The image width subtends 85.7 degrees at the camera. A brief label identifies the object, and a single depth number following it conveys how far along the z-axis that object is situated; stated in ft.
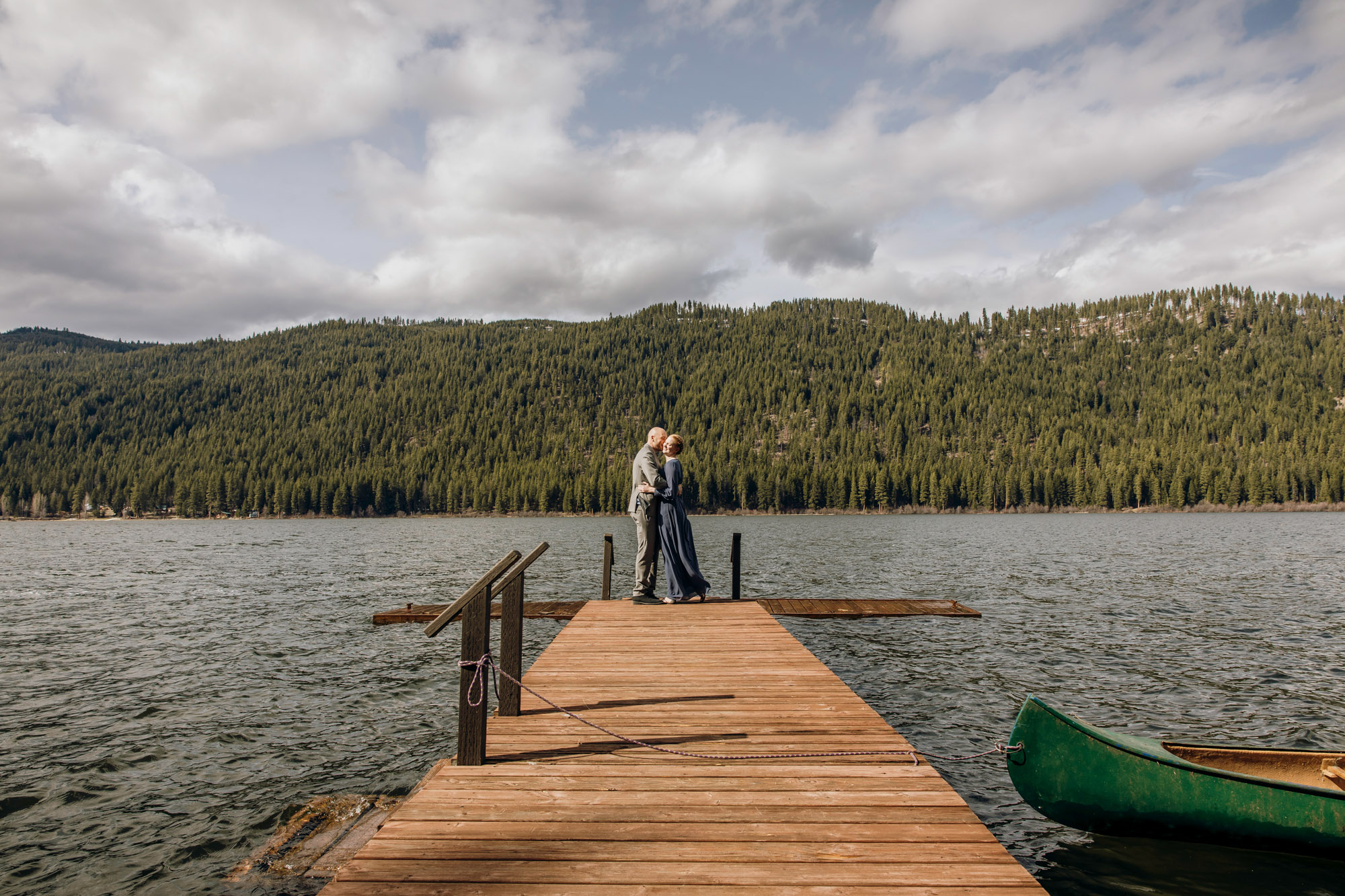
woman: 45.88
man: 45.39
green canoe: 21.98
